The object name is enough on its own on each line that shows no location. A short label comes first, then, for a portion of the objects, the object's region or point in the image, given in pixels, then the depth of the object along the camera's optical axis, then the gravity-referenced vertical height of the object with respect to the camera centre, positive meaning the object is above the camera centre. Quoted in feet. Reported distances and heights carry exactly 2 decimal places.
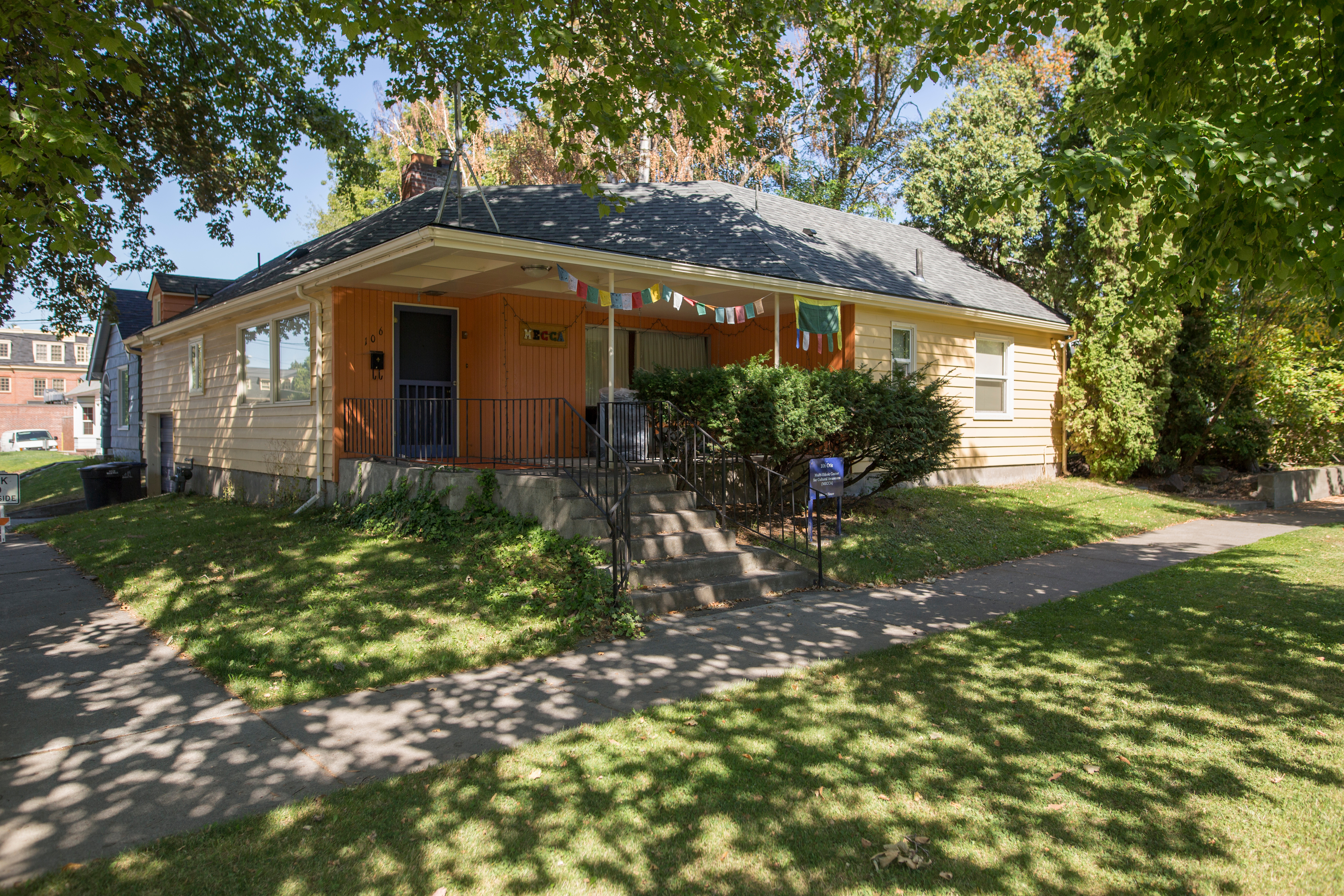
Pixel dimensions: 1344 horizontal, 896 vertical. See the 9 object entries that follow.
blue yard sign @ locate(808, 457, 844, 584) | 26.48 -1.71
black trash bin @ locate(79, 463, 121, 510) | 52.31 -3.65
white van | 147.02 -2.22
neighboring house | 67.26 +4.87
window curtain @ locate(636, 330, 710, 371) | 42.65 +4.37
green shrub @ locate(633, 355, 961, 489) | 29.68 +0.59
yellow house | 33.47 +5.50
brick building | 169.68 +11.94
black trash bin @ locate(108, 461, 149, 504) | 53.06 -3.86
